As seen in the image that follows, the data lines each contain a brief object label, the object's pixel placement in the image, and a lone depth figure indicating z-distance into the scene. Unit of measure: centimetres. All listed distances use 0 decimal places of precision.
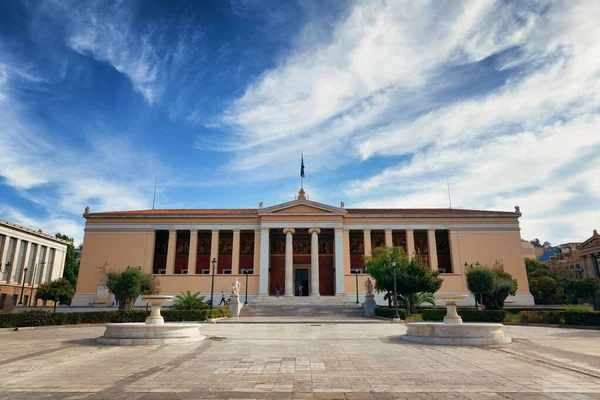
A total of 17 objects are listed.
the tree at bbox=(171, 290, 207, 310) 2766
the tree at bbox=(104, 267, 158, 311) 2934
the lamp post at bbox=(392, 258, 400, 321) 2314
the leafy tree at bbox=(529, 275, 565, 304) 4647
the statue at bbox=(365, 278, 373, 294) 3107
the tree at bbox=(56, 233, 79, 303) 6184
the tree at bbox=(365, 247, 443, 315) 2750
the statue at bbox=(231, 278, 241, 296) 2945
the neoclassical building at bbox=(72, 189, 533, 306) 4097
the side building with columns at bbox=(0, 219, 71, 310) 5209
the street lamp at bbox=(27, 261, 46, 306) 5762
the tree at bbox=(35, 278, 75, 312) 4388
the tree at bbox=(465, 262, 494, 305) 2598
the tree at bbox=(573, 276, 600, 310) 4693
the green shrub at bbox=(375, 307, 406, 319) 2432
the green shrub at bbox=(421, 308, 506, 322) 2202
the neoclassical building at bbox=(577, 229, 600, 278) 5334
